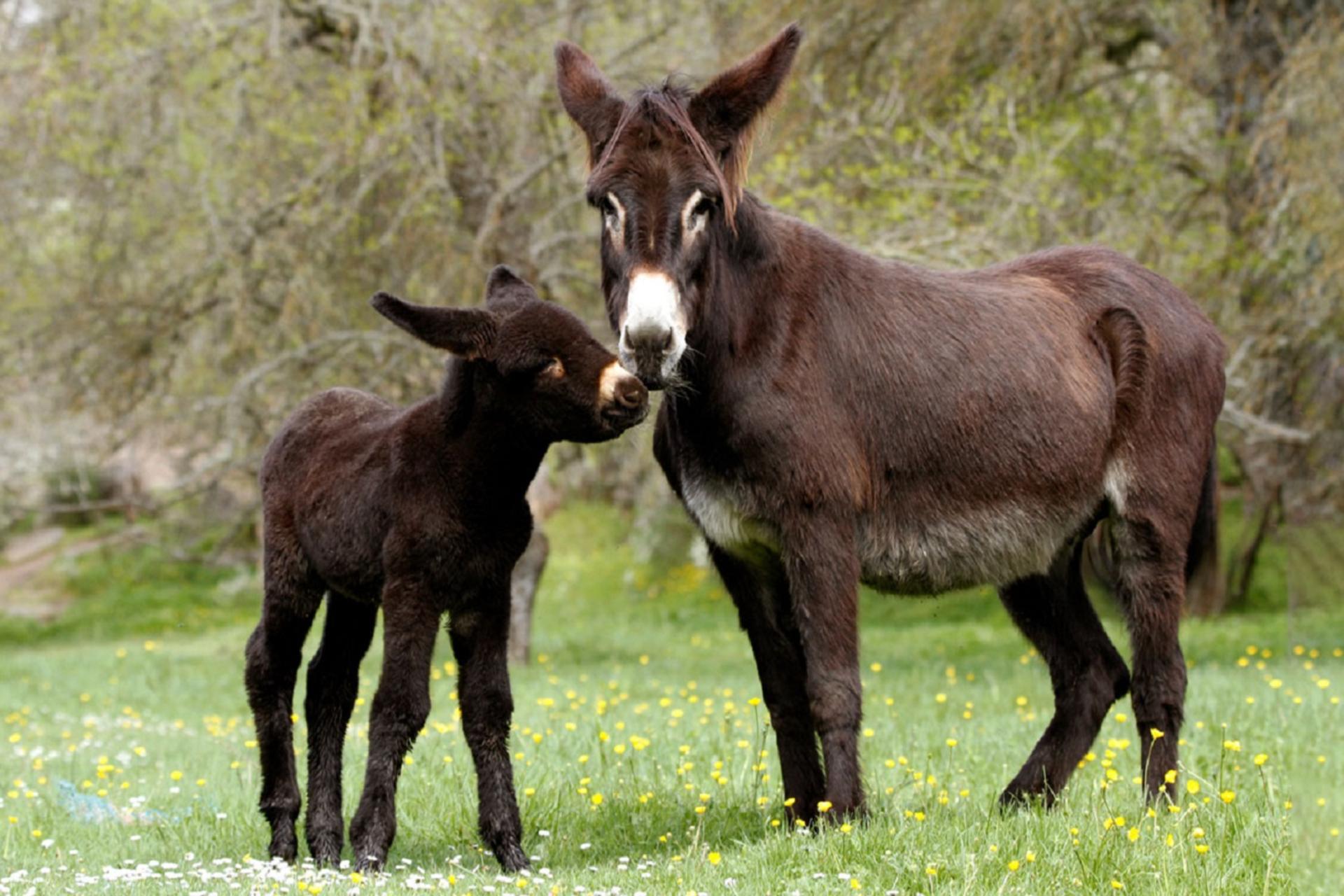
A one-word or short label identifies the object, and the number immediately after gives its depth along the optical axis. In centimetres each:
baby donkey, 1016
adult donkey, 991
